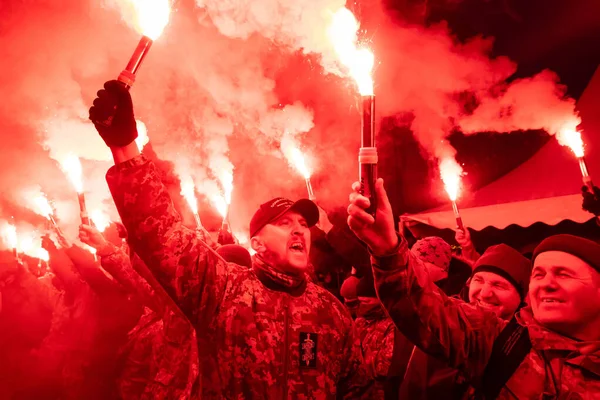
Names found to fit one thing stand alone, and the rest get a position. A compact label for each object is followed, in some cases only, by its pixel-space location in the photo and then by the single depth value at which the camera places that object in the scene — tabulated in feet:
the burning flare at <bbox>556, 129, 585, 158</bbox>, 14.53
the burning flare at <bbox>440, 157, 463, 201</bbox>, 17.40
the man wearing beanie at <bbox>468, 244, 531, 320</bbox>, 10.22
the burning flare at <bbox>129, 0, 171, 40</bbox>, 7.18
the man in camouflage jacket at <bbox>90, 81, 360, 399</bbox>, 6.47
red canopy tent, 18.53
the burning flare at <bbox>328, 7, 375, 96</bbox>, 5.87
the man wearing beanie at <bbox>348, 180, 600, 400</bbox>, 6.57
